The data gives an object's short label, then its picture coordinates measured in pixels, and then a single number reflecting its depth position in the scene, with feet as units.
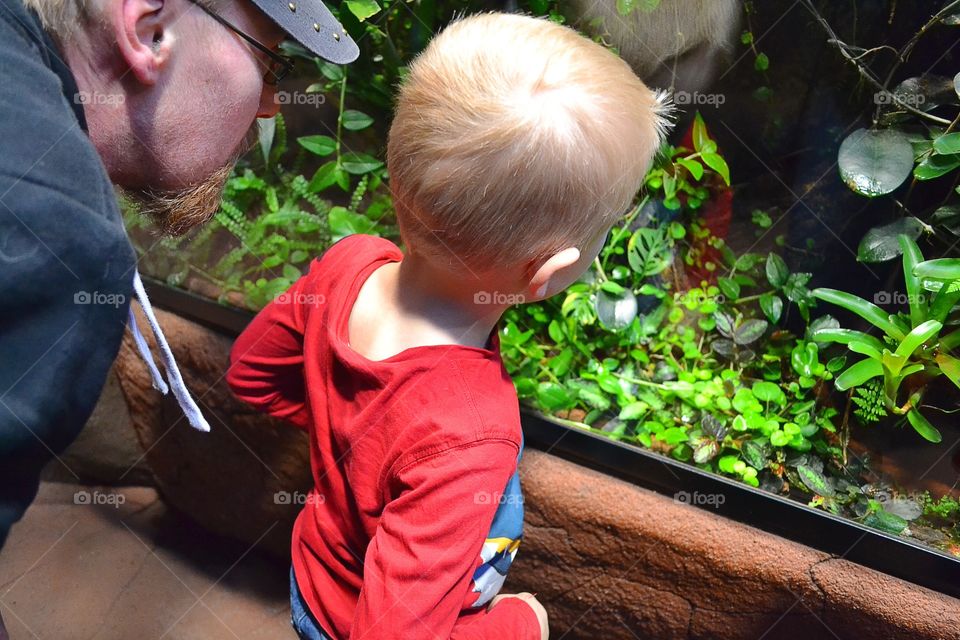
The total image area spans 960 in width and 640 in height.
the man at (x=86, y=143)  2.90
